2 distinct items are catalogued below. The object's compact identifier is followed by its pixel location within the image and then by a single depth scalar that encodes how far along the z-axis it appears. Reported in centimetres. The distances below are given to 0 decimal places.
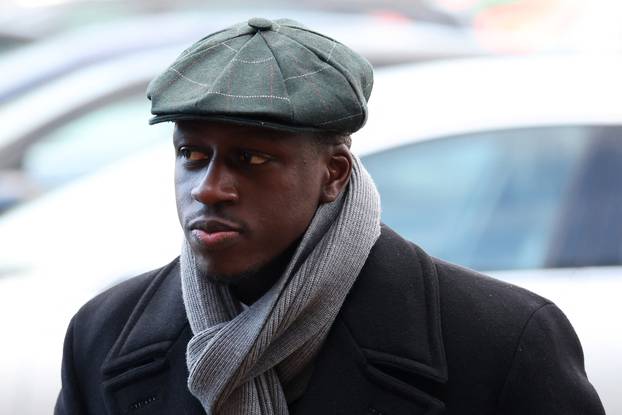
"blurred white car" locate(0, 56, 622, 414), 756
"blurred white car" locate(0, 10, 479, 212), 1612
